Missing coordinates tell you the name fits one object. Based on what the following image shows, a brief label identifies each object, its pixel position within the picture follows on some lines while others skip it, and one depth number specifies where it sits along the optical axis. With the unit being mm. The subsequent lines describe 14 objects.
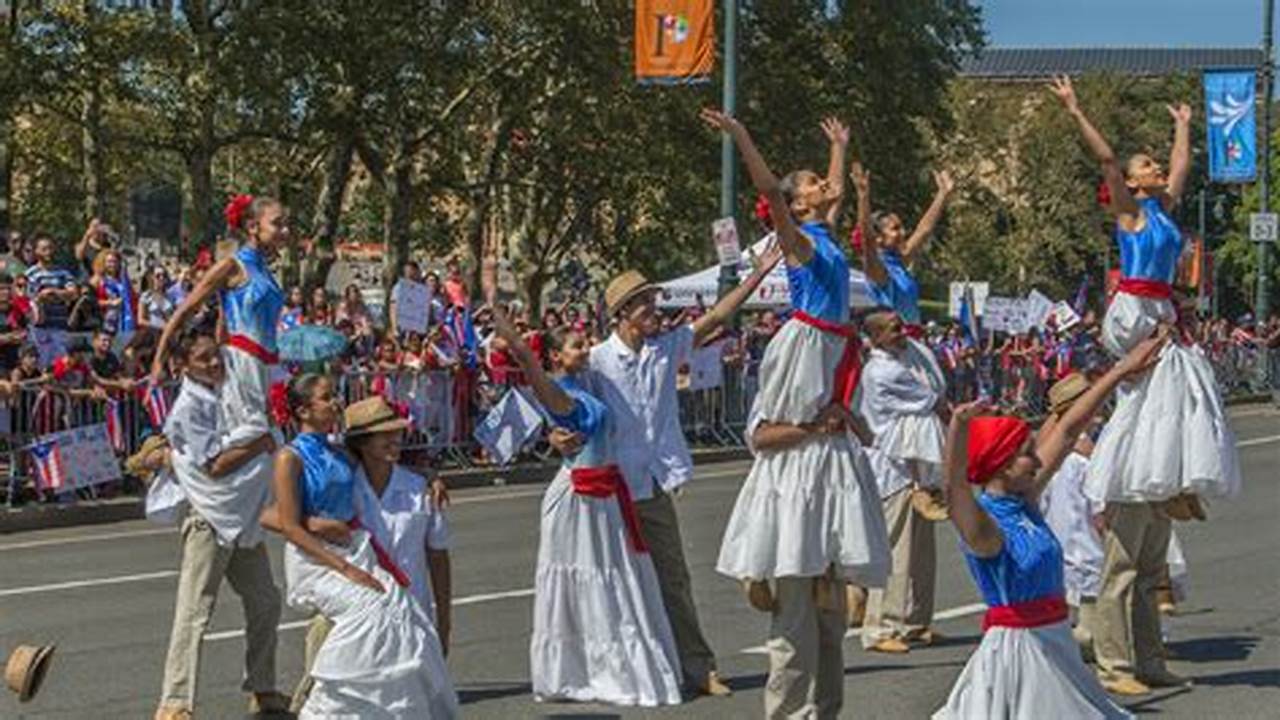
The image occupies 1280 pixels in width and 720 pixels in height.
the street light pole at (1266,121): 48406
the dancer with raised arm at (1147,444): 9938
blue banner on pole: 40531
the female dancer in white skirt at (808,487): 8453
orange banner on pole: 27781
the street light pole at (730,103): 29812
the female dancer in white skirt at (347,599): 7676
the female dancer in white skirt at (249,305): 9805
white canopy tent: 29188
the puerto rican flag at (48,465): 19250
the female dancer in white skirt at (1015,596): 6668
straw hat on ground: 7352
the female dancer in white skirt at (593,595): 9766
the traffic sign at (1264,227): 47562
